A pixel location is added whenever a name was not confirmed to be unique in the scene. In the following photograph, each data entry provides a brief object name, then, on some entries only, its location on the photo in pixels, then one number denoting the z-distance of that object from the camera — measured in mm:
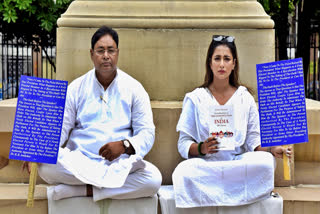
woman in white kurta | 4270
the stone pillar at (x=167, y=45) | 5203
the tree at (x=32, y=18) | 10688
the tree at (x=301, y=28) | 11242
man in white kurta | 4191
